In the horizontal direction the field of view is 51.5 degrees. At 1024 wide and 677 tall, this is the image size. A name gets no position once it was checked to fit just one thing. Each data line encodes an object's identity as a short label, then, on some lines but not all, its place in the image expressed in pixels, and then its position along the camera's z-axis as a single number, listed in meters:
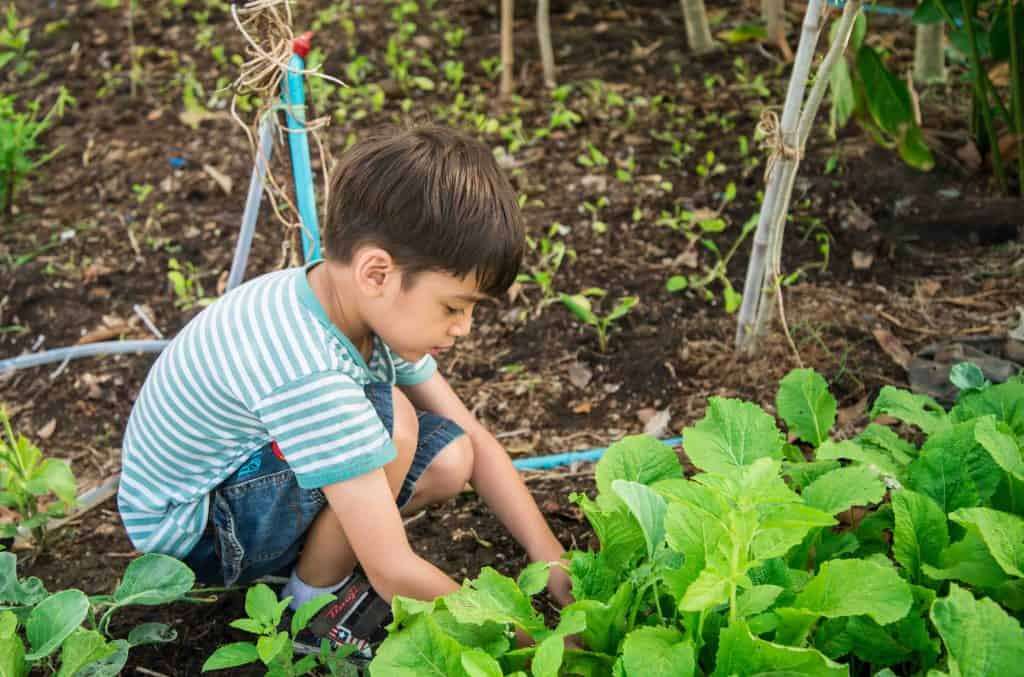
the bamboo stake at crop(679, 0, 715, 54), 3.64
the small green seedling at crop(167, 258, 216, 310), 2.95
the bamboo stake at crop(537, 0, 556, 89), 3.49
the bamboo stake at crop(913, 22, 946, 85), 3.30
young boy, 1.69
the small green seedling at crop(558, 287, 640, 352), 2.63
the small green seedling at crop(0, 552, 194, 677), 1.58
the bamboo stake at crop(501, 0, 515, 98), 3.38
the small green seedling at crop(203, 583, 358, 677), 1.63
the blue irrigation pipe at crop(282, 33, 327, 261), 2.25
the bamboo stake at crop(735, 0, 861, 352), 1.98
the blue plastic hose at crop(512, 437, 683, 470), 2.33
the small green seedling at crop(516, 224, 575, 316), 2.86
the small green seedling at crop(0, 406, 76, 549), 2.05
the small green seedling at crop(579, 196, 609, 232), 3.07
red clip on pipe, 2.25
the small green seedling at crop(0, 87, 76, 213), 3.22
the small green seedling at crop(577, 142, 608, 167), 3.29
